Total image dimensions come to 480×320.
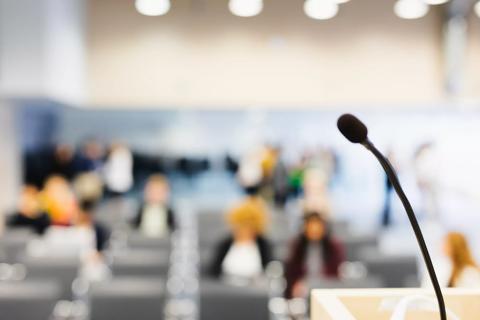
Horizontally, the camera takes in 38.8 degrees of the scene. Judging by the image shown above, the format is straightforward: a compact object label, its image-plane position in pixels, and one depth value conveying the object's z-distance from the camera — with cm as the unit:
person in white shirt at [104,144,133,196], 1436
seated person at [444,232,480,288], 466
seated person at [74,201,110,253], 693
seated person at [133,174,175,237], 819
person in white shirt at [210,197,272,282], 584
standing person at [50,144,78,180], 1395
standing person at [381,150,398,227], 1273
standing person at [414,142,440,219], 1337
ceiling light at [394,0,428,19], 594
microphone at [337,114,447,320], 133
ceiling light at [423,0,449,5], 500
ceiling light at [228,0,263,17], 535
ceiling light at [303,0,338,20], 529
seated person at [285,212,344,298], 570
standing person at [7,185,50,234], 781
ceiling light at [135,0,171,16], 514
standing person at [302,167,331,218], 820
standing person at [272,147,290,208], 1323
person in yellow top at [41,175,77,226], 717
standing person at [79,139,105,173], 1406
